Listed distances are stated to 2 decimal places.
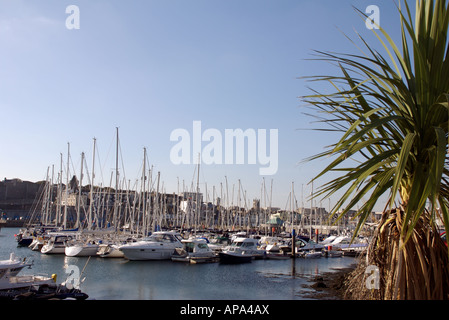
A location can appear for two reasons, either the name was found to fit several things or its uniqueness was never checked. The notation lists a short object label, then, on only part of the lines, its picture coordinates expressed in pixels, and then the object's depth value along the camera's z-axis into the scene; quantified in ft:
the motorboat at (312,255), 179.31
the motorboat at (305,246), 191.85
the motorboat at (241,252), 147.33
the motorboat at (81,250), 149.59
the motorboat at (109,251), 147.89
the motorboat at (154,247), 139.54
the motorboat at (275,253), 169.30
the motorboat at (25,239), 208.13
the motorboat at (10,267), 69.56
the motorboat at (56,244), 159.63
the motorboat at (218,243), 172.14
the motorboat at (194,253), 142.72
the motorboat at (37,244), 177.06
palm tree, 15.97
